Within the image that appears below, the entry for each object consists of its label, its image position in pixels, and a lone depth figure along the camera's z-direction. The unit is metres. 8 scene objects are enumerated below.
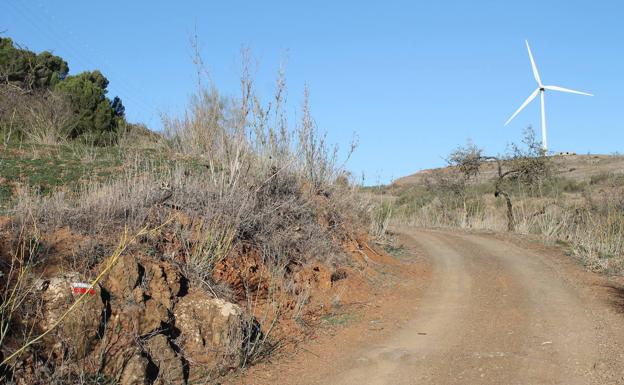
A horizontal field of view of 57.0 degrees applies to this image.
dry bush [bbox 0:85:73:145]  18.09
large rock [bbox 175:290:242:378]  6.53
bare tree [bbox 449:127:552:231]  24.45
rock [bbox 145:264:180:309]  6.89
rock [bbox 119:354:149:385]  5.64
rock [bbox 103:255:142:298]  6.50
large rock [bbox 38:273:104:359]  5.73
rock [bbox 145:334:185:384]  6.07
